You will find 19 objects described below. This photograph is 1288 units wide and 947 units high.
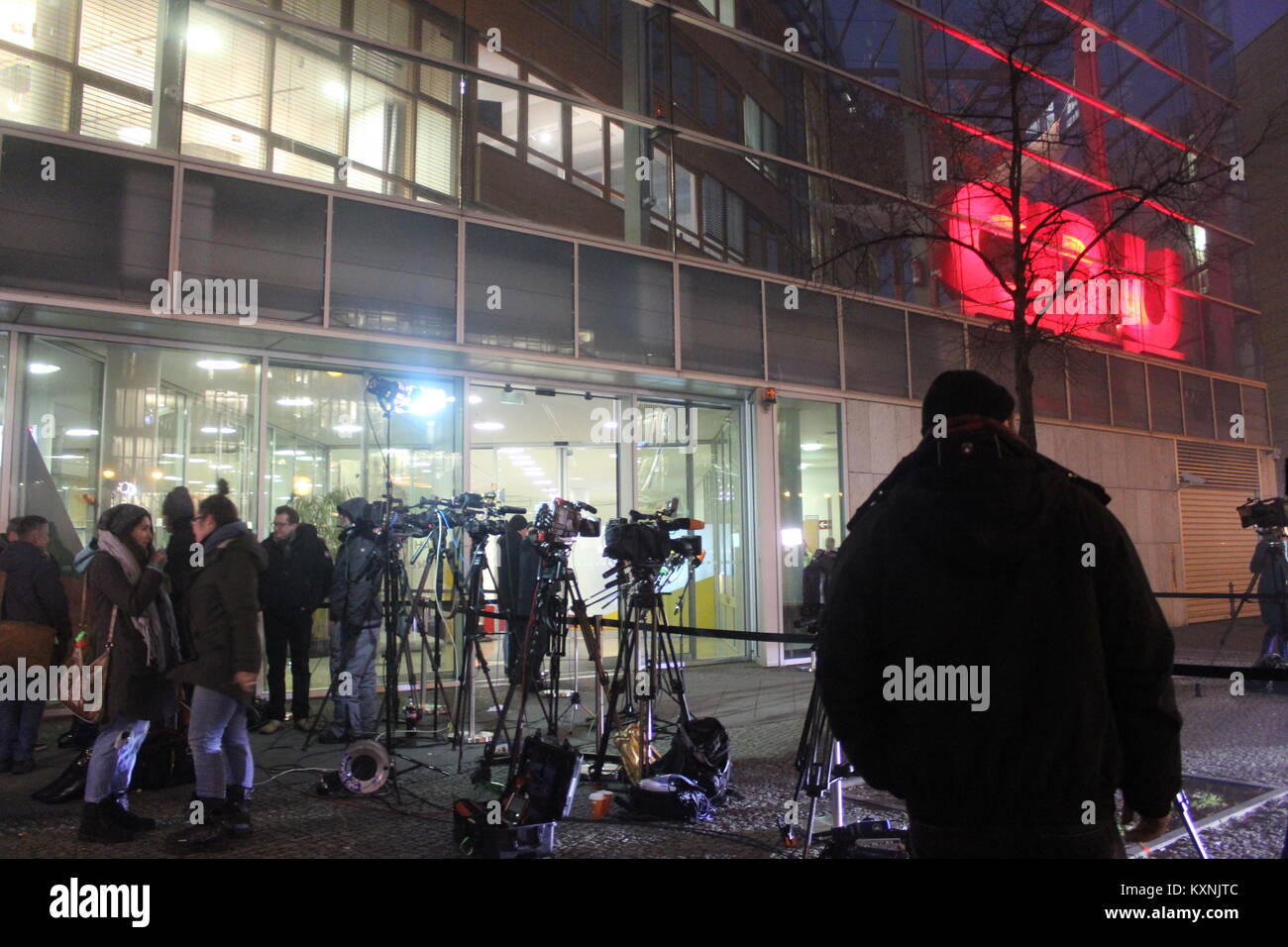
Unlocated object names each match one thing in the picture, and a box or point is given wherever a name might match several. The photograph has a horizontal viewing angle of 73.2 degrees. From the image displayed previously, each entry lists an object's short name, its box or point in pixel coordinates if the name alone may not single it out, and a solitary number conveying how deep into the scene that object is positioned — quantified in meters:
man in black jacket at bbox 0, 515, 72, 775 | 6.54
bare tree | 8.05
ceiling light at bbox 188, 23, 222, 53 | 9.62
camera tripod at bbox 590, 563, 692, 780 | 5.79
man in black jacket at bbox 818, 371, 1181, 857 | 1.93
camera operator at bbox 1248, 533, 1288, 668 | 9.73
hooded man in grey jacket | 7.29
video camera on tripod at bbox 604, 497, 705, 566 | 6.00
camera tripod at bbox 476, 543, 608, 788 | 6.06
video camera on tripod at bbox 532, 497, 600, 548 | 6.09
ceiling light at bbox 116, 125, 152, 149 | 9.02
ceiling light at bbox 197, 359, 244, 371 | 9.47
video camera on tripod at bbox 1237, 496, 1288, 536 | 9.73
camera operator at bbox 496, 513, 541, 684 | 7.05
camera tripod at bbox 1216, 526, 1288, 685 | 9.92
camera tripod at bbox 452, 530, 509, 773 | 6.66
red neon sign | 14.30
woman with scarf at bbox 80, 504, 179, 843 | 4.86
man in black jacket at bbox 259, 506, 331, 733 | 7.87
